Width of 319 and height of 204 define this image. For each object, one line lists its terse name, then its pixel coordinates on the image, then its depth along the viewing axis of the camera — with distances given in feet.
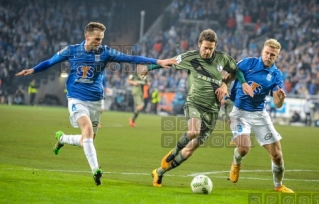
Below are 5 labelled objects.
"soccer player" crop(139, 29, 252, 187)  64.03
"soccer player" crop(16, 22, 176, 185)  64.03
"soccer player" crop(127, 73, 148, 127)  163.84
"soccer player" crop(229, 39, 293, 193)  65.36
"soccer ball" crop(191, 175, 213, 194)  60.13
